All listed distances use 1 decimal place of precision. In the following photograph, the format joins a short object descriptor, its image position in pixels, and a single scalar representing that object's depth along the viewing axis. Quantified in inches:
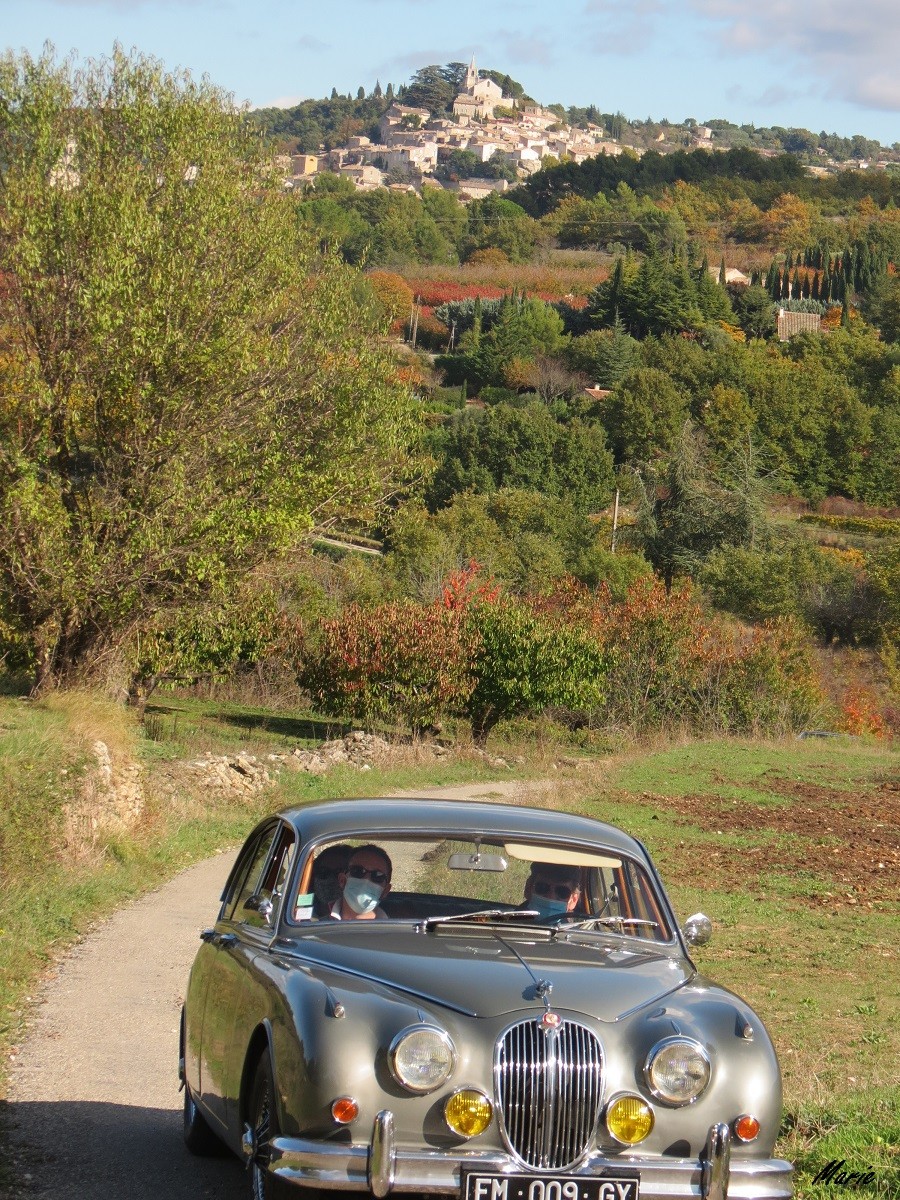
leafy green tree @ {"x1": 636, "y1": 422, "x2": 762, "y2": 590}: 3280.0
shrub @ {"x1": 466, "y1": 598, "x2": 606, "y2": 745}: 1596.9
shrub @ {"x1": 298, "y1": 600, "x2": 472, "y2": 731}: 1544.0
